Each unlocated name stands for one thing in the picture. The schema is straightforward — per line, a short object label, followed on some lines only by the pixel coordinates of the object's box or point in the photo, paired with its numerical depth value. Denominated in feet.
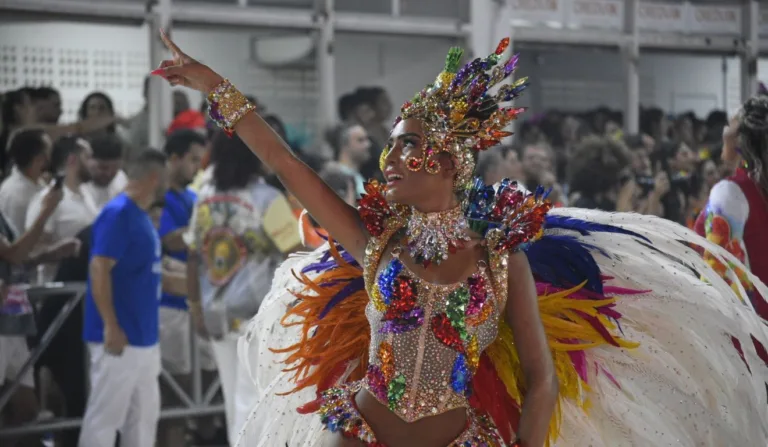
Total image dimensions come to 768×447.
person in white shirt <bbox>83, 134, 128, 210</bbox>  44.17
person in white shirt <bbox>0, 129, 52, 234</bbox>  43.90
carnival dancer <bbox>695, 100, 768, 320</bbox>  28.56
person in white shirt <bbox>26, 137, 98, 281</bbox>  43.80
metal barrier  41.36
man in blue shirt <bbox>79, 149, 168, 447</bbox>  38.41
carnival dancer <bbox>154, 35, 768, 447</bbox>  18.10
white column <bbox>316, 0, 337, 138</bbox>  59.48
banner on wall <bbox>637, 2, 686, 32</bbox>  74.45
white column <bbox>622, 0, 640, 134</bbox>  73.47
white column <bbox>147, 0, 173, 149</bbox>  52.98
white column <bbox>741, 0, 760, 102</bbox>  78.64
